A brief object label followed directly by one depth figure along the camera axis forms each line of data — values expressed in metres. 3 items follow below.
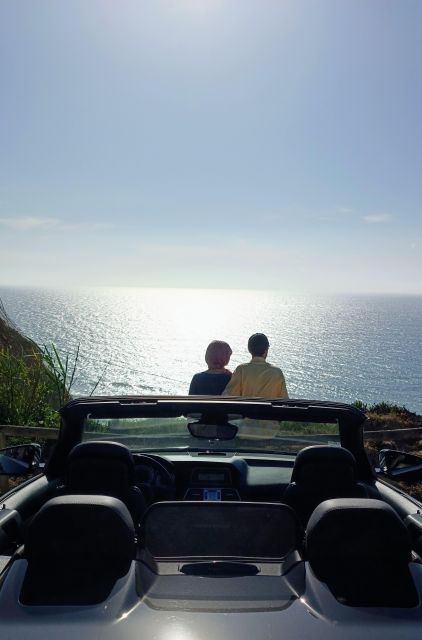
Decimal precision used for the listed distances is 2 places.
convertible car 1.97
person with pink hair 6.41
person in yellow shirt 6.23
